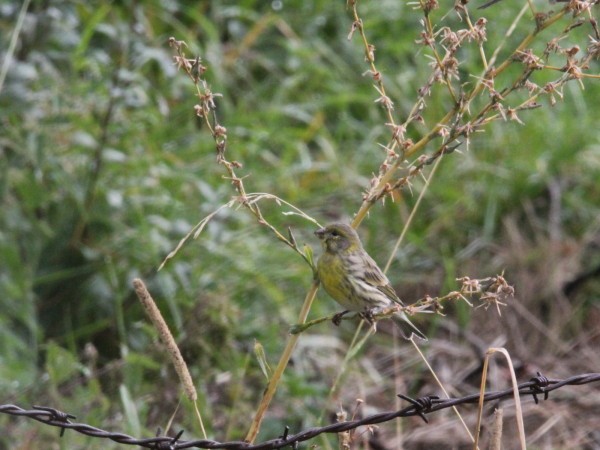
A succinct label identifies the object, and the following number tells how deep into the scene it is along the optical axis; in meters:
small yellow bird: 5.89
